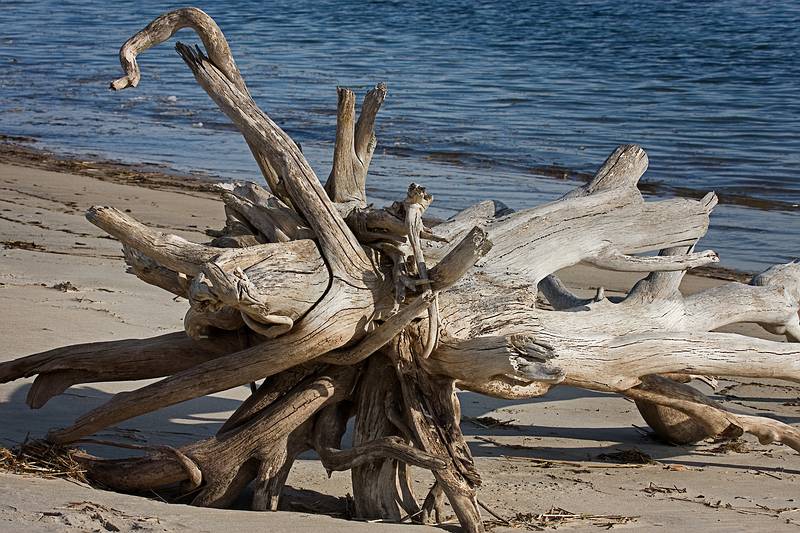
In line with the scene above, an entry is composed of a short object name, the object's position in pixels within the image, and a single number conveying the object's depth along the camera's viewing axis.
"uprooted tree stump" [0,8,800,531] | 7.58
